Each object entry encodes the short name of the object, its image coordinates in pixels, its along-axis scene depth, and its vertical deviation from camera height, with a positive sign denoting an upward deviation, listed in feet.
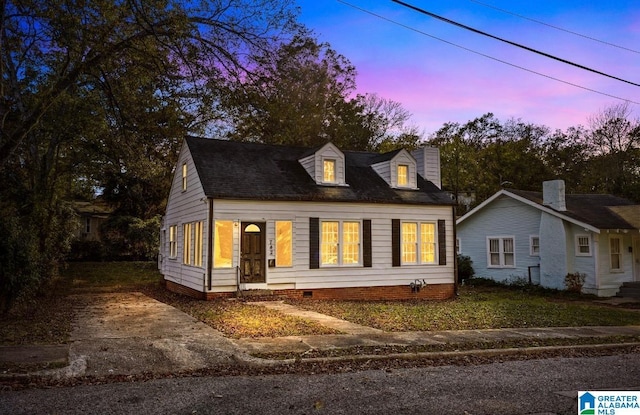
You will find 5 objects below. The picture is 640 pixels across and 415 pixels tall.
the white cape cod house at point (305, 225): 52.75 +2.03
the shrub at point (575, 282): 68.28 -5.96
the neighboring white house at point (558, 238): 67.97 +0.22
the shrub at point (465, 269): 85.92 -5.13
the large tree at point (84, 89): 34.47 +13.65
